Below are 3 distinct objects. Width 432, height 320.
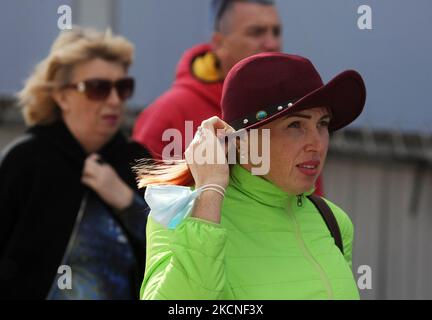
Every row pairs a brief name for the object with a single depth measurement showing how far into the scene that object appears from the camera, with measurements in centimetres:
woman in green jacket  479
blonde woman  775
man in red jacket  870
